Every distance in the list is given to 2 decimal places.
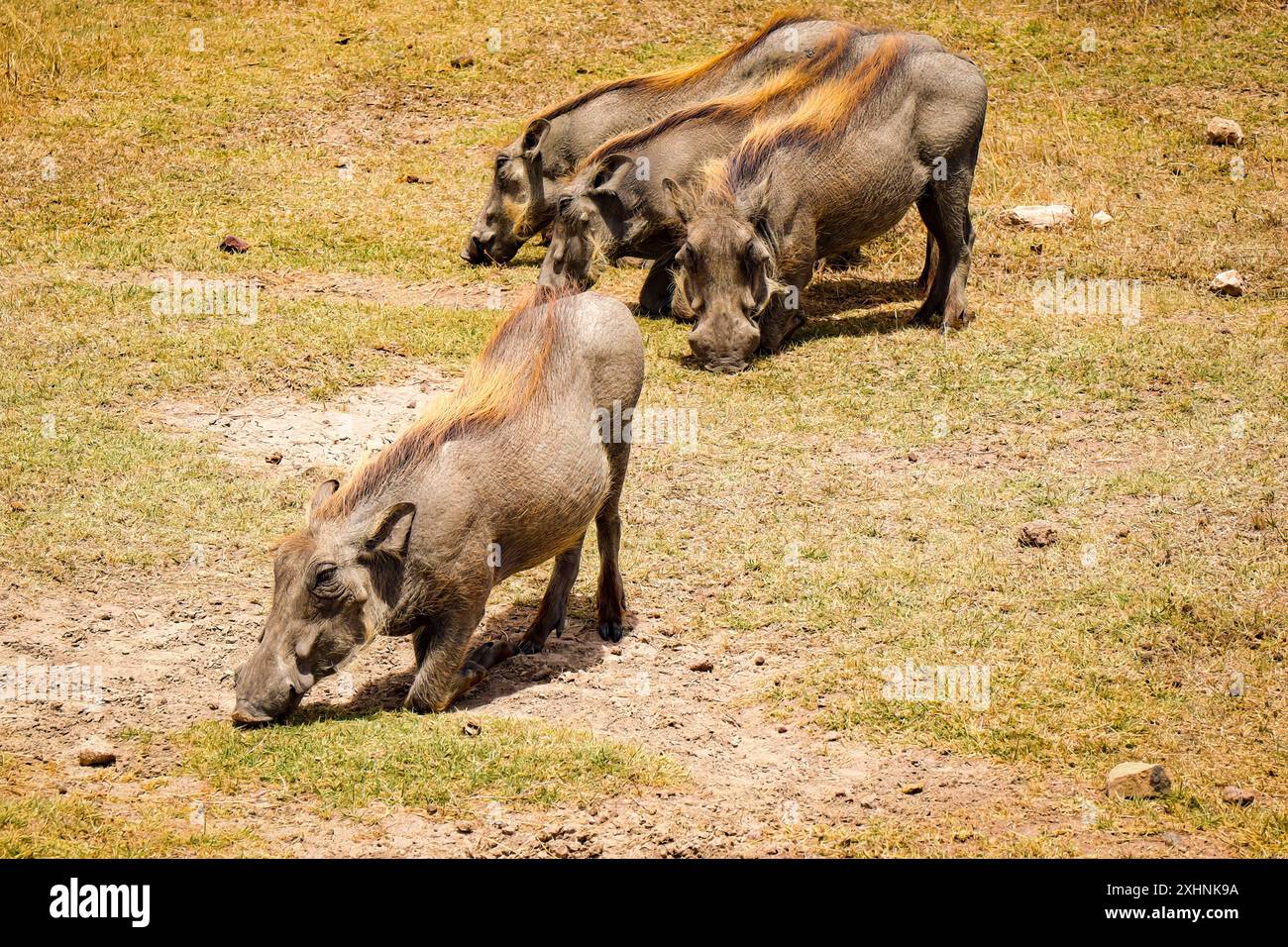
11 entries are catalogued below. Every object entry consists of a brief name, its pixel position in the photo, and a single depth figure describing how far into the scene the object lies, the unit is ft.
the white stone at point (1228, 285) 67.15
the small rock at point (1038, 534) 45.55
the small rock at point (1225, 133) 84.58
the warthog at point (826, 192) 62.39
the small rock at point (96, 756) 33.12
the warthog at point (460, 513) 34.86
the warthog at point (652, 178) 69.31
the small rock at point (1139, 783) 32.30
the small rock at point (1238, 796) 32.14
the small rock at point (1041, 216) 75.56
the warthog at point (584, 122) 75.25
